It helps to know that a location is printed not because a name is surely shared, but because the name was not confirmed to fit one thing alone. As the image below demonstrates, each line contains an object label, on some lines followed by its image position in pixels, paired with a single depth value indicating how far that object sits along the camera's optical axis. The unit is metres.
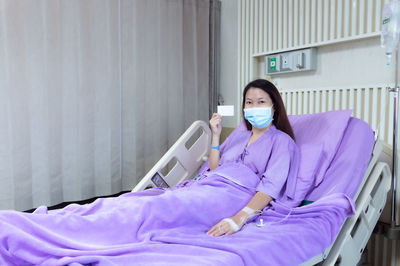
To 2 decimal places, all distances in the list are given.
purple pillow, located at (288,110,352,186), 1.65
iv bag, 1.64
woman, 1.51
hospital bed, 1.39
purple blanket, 1.00
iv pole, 1.67
